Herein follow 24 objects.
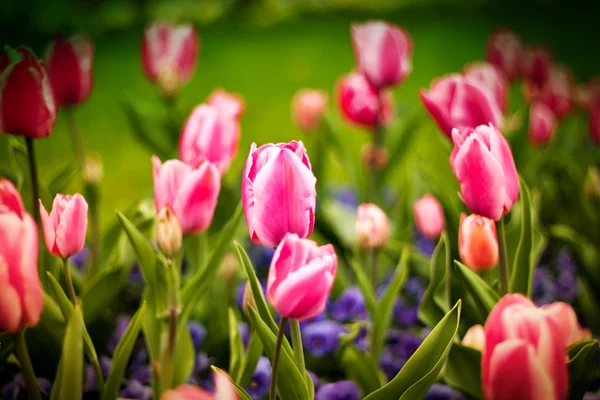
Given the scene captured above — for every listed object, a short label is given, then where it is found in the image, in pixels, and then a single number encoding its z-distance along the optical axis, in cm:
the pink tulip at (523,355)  119
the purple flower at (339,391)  139
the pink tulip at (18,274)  120
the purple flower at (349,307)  153
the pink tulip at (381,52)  159
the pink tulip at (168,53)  174
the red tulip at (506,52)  213
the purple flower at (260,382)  141
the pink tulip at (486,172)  127
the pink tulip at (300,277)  119
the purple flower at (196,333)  147
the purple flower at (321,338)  147
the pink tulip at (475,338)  135
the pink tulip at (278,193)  122
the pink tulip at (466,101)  143
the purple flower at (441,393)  142
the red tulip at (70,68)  154
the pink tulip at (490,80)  147
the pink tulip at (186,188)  132
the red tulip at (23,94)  129
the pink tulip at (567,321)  127
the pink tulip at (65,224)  126
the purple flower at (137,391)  139
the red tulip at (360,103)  173
